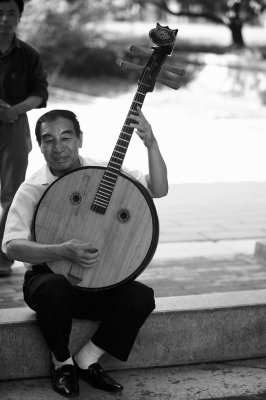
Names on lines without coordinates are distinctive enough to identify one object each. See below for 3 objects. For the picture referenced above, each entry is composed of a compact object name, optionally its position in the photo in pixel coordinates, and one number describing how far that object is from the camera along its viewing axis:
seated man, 3.64
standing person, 5.11
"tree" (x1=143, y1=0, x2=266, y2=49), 24.00
